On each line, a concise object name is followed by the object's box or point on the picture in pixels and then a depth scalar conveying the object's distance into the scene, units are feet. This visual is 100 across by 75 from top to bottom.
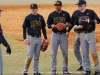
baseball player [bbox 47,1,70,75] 65.41
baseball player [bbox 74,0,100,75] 63.62
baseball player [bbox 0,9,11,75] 55.62
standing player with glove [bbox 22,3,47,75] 64.59
